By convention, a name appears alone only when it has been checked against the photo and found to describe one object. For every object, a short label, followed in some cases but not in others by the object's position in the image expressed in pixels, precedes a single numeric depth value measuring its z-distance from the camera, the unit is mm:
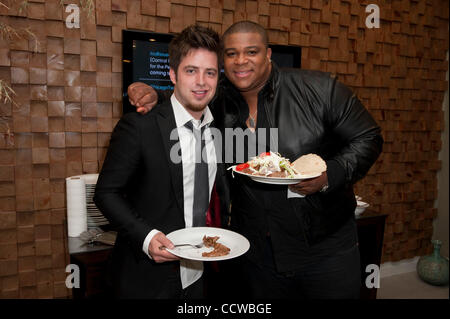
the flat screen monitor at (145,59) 2822
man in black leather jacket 1914
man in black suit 1633
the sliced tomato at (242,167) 1771
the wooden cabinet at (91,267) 2197
